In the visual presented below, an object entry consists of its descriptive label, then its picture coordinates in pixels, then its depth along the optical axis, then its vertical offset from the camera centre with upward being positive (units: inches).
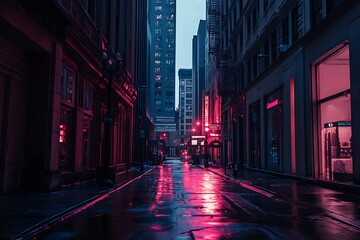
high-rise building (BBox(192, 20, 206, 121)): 4775.3 +1063.7
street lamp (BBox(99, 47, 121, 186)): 794.3 +76.3
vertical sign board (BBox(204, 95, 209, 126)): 3093.0 +364.7
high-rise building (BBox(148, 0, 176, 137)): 6914.4 +1827.3
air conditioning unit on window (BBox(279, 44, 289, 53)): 1094.9 +295.7
